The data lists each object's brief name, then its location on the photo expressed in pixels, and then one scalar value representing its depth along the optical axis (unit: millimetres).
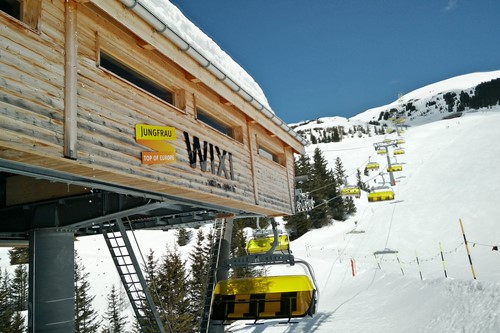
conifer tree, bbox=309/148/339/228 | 62500
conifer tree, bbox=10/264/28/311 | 54391
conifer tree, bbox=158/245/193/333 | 38688
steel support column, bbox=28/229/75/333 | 7387
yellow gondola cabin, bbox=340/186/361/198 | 42619
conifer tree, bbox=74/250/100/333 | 40469
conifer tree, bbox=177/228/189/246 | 66625
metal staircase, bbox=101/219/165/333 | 9203
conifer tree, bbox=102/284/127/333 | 44281
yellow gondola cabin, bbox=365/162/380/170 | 51719
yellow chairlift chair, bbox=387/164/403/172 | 46250
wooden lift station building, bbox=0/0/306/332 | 4742
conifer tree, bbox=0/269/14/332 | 37656
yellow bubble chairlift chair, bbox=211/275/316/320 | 10969
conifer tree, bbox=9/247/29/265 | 59662
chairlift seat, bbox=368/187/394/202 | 37031
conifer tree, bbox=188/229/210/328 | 41594
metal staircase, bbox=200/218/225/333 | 10844
